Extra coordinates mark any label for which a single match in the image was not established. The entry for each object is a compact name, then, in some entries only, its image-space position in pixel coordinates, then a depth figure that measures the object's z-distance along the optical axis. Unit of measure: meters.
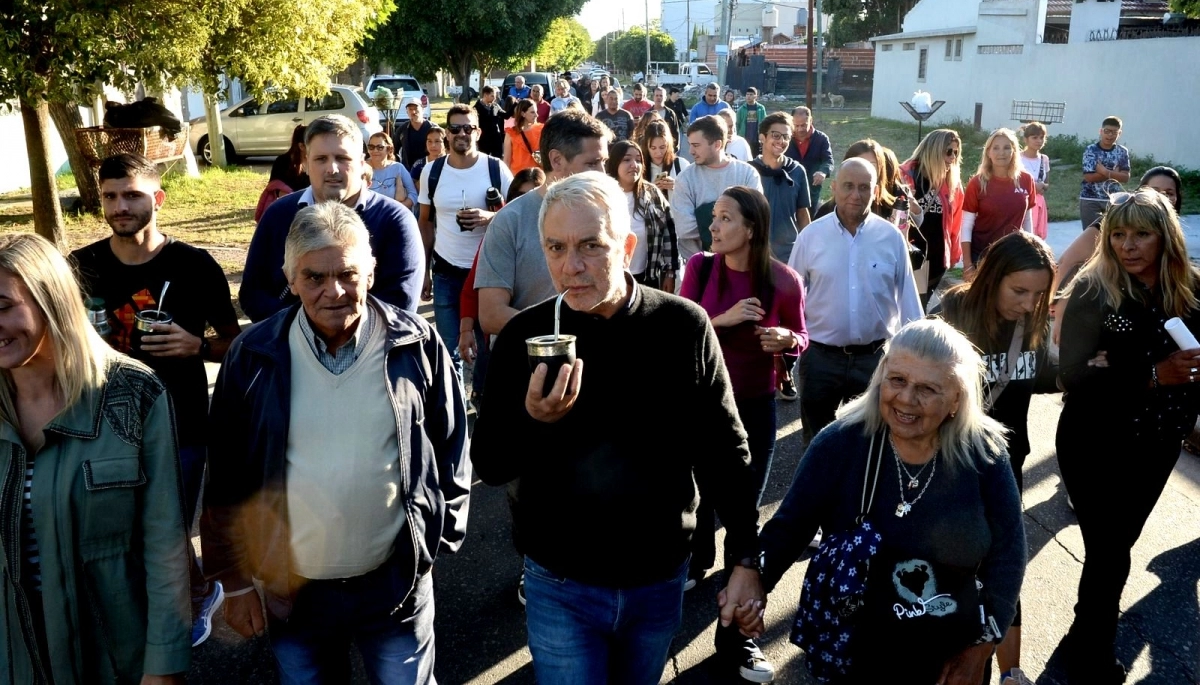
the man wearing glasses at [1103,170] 10.35
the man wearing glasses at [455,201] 6.52
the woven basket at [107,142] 13.89
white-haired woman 2.59
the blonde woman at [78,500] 2.29
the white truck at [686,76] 56.16
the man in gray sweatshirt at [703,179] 6.39
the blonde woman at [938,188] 7.50
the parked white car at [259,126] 22.55
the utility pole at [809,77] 33.72
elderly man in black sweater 2.42
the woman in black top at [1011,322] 3.82
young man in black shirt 3.49
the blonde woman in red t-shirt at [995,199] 7.26
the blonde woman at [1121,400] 3.79
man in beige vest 2.58
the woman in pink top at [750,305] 4.27
